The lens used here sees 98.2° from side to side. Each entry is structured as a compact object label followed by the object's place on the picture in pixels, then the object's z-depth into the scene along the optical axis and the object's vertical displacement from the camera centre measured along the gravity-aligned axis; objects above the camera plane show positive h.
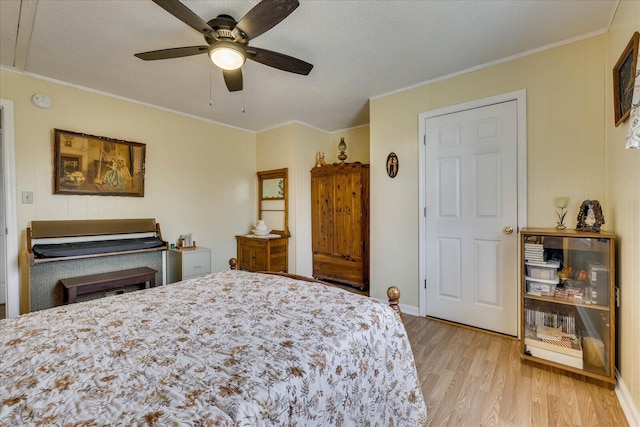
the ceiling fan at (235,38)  1.48 +1.09
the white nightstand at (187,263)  3.37 -0.62
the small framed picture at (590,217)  1.89 -0.03
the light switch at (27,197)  2.63 +0.16
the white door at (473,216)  2.41 -0.03
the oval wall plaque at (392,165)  3.07 +0.54
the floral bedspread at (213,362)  0.73 -0.50
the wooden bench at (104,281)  2.55 -0.67
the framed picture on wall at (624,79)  1.51 +0.81
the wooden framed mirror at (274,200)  4.21 +0.22
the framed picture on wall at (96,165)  2.81 +0.53
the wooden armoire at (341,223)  3.79 -0.14
